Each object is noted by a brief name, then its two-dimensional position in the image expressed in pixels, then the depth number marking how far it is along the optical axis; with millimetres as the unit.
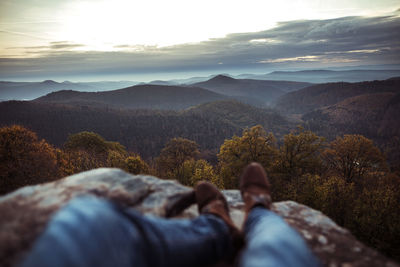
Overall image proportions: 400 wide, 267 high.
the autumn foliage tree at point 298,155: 20172
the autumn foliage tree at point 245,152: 19000
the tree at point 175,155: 28734
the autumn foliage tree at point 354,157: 21016
